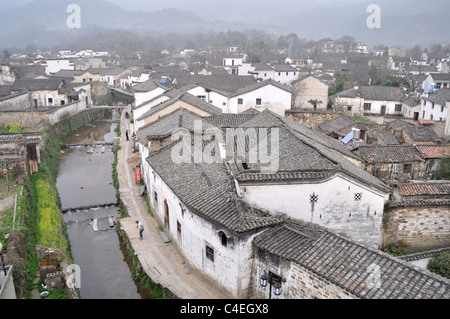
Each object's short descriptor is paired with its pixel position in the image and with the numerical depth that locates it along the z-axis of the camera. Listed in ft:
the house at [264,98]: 123.95
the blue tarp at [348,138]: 87.76
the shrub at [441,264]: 44.24
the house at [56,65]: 259.60
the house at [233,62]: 248.85
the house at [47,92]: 154.20
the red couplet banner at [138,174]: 82.17
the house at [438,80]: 167.95
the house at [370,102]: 141.08
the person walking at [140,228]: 58.60
